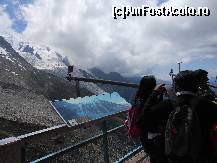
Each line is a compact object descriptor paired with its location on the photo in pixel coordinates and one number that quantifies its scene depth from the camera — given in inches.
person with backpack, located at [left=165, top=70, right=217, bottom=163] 63.2
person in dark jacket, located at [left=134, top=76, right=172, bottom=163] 78.0
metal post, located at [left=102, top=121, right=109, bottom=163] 115.7
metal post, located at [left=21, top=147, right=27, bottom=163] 71.5
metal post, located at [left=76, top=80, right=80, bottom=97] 193.6
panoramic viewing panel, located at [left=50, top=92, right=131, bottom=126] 92.7
